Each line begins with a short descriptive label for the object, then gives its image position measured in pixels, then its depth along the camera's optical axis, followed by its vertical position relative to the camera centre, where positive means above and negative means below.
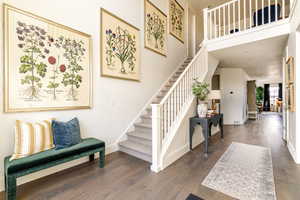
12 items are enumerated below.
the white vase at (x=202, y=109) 3.31 -0.22
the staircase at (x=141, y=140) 2.88 -0.89
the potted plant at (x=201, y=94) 3.32 +0.12
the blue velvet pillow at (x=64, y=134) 2.19 -0.52
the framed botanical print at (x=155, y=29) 4.07 +2.07
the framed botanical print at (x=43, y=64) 1.95 +0.54
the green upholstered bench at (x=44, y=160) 1.64 -0.77
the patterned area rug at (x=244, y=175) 1.84 -1.16
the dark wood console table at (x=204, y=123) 3.10 -0.52
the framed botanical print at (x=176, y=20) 5.09 +2.90
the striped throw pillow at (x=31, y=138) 1.89 -0.52
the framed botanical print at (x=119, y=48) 3.03 +1.16
